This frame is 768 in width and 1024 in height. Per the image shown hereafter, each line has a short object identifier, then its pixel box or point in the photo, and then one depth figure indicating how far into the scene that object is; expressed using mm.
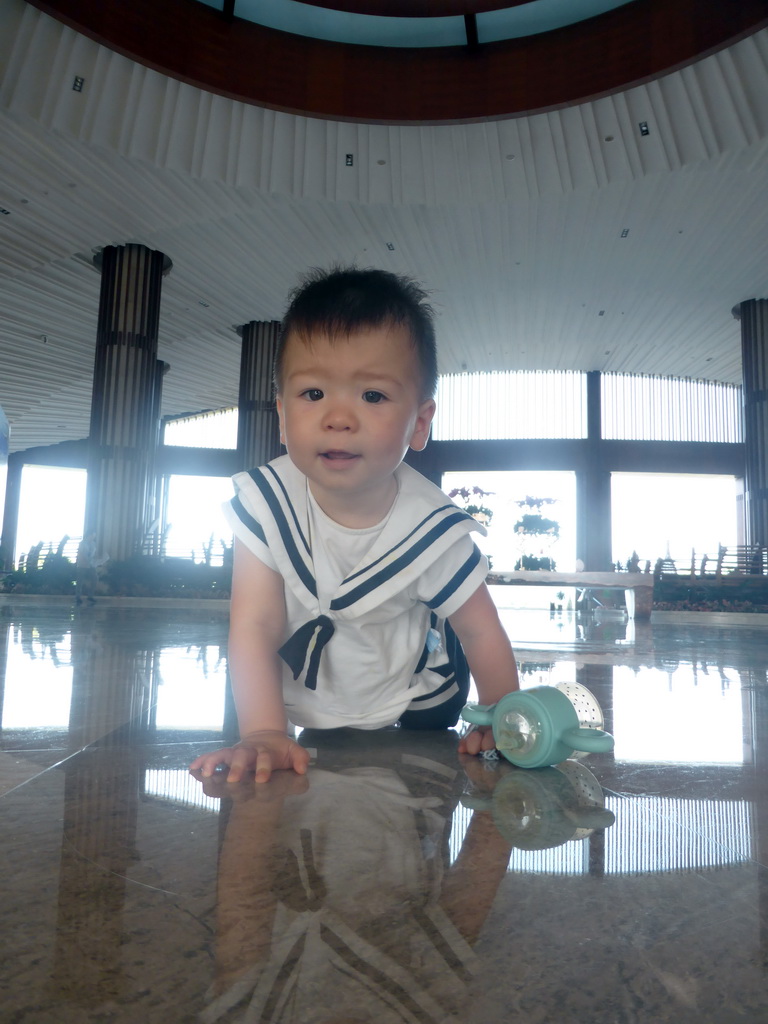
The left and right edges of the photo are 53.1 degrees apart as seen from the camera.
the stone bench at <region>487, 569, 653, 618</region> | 7980
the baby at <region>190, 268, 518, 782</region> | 1323
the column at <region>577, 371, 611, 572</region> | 20188
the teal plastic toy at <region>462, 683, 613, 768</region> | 1203
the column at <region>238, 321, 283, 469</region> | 16094
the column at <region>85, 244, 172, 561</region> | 12281
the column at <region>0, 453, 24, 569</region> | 25391
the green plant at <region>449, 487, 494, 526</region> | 10547
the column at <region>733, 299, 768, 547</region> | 13695
